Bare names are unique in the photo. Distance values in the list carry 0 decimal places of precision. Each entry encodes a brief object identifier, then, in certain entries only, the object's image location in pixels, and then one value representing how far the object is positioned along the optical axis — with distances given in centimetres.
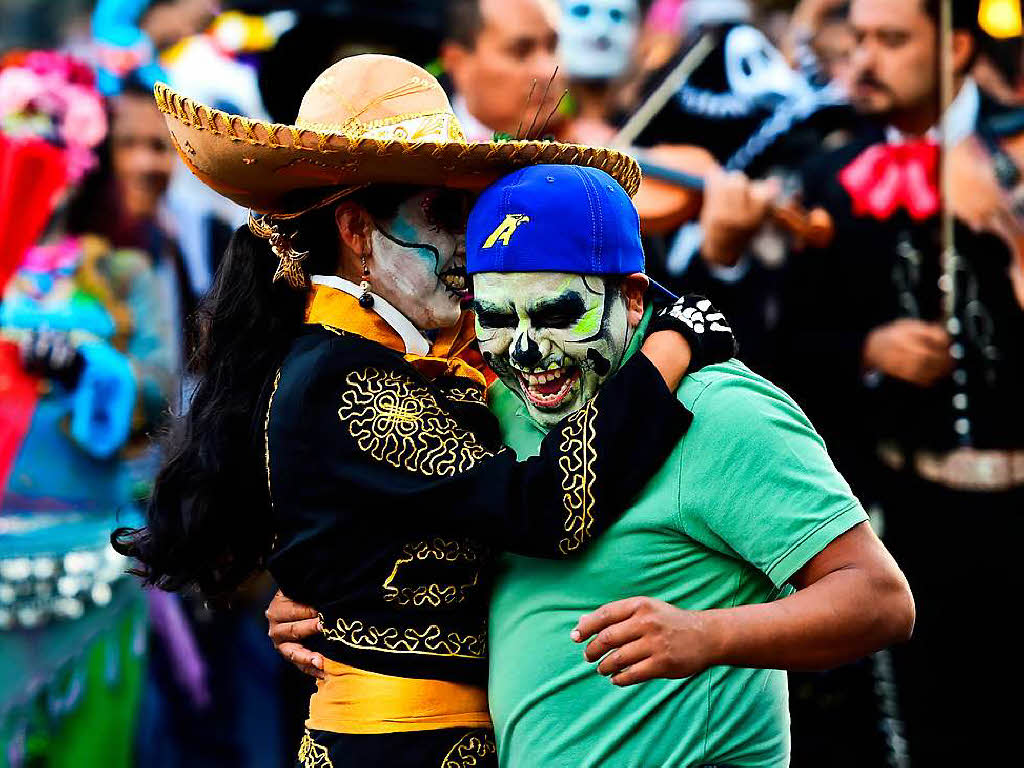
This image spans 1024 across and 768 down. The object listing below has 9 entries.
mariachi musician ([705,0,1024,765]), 1225
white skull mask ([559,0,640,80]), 1631
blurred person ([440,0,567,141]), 1473
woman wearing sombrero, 605
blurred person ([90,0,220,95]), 1554
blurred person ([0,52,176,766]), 1291
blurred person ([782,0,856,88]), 1708
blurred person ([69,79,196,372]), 1473
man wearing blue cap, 559
